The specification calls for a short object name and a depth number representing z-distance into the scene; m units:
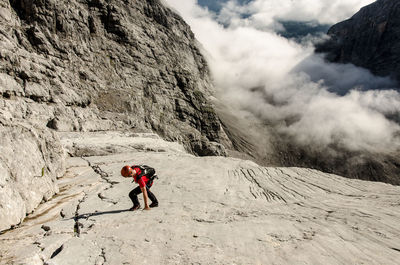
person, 7.89
